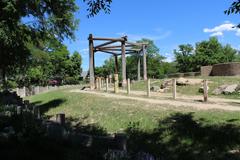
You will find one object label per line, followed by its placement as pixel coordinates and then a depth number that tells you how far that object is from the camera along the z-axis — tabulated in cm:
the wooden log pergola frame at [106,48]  1529
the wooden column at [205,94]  783
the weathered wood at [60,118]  381
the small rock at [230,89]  949
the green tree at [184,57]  3878
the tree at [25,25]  803
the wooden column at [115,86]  1203
